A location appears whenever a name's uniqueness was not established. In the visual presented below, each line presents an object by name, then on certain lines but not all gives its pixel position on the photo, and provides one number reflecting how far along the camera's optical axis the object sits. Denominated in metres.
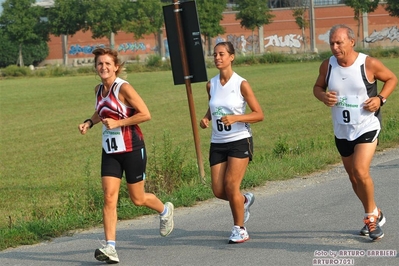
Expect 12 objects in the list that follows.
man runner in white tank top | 7.46
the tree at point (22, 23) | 92.00
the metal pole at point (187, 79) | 11.30
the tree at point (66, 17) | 92.31
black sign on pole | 11.25
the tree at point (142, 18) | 90.94
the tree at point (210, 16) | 90.56
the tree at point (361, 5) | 85.00
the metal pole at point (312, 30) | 95.50
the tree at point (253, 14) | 90.25
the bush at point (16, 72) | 68.31
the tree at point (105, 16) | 90.56
